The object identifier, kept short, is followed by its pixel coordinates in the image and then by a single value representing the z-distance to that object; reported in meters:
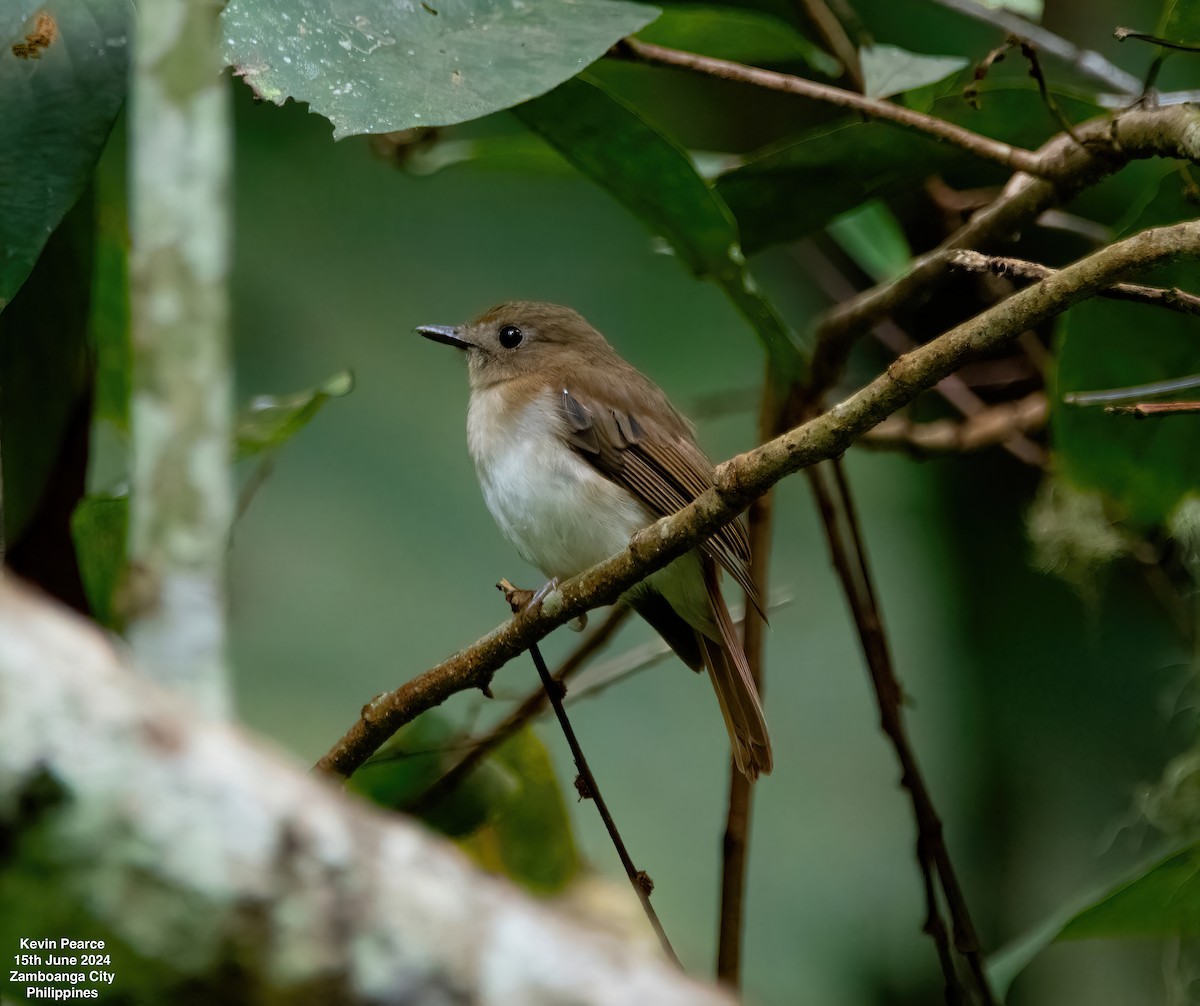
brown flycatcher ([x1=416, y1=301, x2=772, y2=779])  5.05
